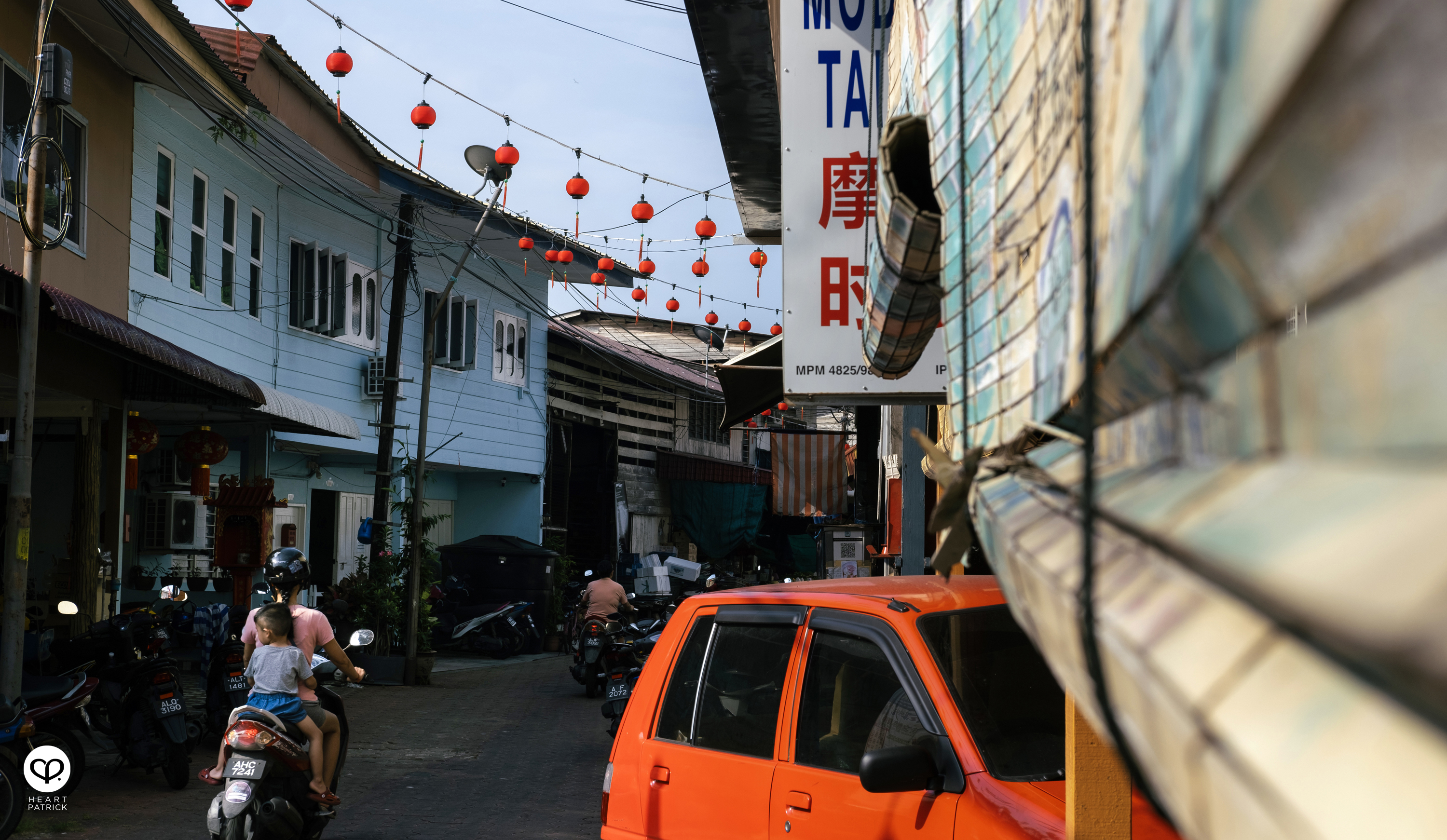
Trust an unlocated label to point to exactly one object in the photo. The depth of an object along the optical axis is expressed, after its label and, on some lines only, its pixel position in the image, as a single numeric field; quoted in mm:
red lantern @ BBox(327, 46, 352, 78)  12578
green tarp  32312
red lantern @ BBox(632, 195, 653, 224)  16734
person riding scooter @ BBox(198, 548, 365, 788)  7121
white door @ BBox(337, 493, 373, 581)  20609
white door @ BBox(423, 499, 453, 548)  24469
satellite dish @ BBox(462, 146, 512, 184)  15367
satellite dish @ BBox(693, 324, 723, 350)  40156
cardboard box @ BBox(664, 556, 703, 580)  22219
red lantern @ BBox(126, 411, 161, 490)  12547
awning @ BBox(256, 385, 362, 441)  13551
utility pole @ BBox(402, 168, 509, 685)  15773
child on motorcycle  6715
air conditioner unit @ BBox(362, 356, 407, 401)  19578
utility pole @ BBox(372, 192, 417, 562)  16344
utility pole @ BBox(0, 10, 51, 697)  7270
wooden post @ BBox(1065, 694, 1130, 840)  2848
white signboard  6230
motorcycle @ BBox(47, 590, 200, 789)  8406
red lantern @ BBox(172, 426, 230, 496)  13719
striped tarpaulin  19609
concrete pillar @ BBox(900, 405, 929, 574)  8328
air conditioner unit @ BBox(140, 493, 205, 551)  14969
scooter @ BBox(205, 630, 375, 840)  6277
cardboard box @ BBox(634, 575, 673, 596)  21797
